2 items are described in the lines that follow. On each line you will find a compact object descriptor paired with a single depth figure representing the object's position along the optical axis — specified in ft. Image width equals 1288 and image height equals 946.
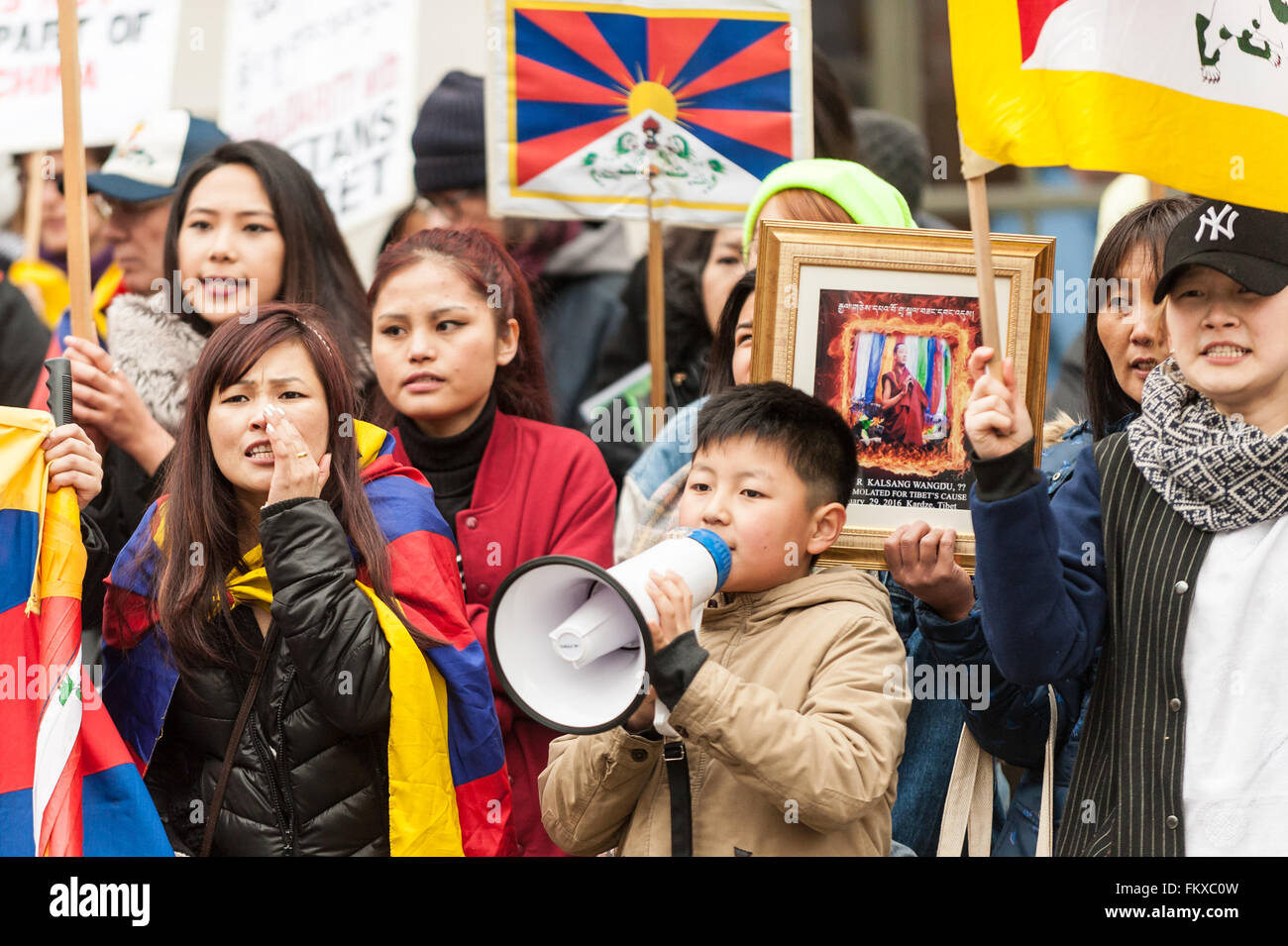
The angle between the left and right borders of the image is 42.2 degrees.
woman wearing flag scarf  11.36
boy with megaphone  10.13
